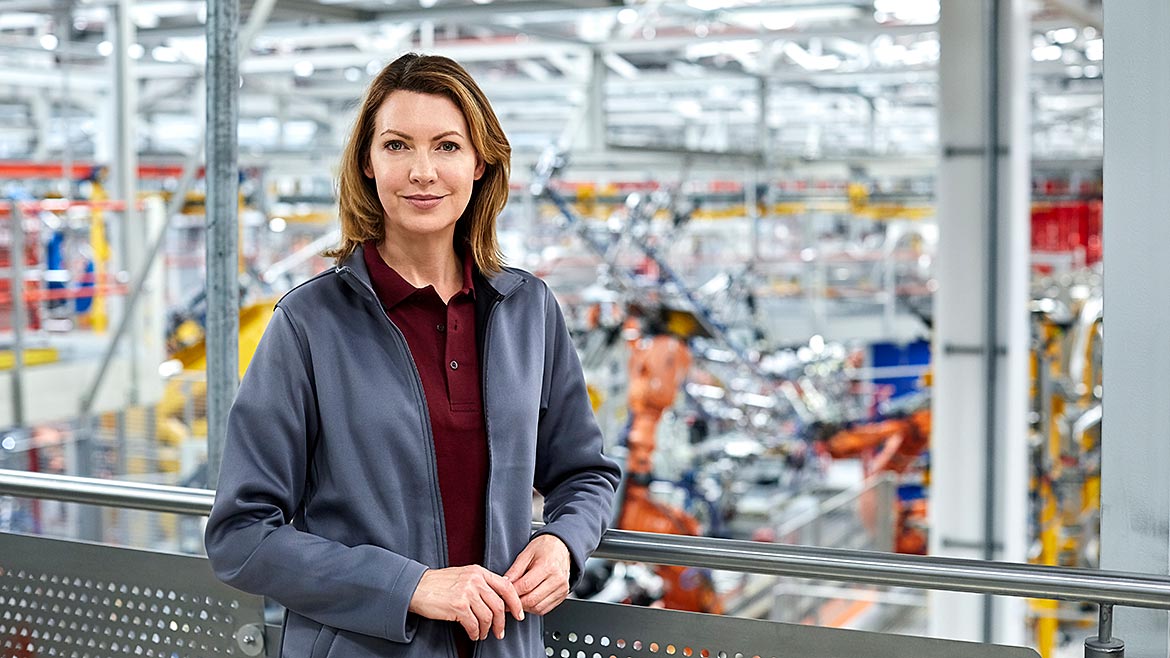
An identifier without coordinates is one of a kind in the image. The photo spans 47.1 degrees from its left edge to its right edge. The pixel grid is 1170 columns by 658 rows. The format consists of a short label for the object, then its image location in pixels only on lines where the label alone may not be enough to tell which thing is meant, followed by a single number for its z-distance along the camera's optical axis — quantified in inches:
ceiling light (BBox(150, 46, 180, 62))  516.7
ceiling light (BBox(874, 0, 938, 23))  399.1
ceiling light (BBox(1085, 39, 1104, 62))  490.9
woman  64.3
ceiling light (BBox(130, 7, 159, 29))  448.5
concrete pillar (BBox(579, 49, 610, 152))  382.3
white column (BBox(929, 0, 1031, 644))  234.2
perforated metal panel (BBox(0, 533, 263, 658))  92.9
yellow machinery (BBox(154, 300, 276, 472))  320.8
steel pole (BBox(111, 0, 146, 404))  311.0
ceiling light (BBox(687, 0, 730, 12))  358.9
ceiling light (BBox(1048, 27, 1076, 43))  452.1
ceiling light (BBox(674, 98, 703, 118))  724.7
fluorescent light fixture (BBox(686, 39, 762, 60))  491.7
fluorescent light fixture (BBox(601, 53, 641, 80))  497.4
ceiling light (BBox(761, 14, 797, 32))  421.7
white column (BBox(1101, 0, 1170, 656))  86.8
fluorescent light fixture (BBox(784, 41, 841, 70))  522.0
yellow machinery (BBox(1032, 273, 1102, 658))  327.9
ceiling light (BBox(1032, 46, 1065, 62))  487.8
